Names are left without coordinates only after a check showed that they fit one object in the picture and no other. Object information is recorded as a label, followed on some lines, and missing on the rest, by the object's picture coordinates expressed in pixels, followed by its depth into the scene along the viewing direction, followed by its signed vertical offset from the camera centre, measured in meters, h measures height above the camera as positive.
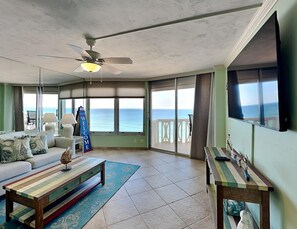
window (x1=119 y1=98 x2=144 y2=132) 5.67 -0.03
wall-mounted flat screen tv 1.22 +0.29
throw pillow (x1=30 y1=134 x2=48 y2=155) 3.22 -0.58
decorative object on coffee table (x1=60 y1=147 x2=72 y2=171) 2.42 -0.63
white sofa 2.54 -0.80
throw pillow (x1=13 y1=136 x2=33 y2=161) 2.84 -0.57
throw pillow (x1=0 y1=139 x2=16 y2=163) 2.73 -0.60
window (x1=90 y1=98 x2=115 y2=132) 5.74 -0.02
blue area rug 1.97 -1.28
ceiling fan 2.30 +0.80
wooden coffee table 1.80 -0.92
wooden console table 1.45 -0.70
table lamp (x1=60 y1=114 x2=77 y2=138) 4.37 -0.21
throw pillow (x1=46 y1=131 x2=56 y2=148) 3.82 -0.56
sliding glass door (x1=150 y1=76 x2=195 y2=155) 4.86 +0.02
